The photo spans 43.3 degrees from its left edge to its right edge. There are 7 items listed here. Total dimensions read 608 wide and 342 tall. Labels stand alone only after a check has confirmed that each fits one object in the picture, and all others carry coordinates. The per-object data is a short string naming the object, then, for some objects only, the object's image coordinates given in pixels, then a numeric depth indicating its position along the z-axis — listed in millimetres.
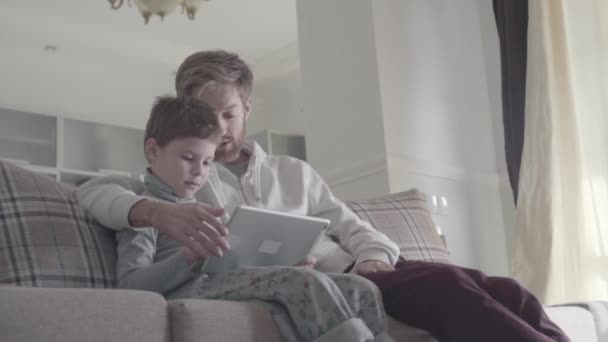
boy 1054
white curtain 2869
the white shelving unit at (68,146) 5094
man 1138
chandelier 3355
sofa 846
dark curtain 3215
